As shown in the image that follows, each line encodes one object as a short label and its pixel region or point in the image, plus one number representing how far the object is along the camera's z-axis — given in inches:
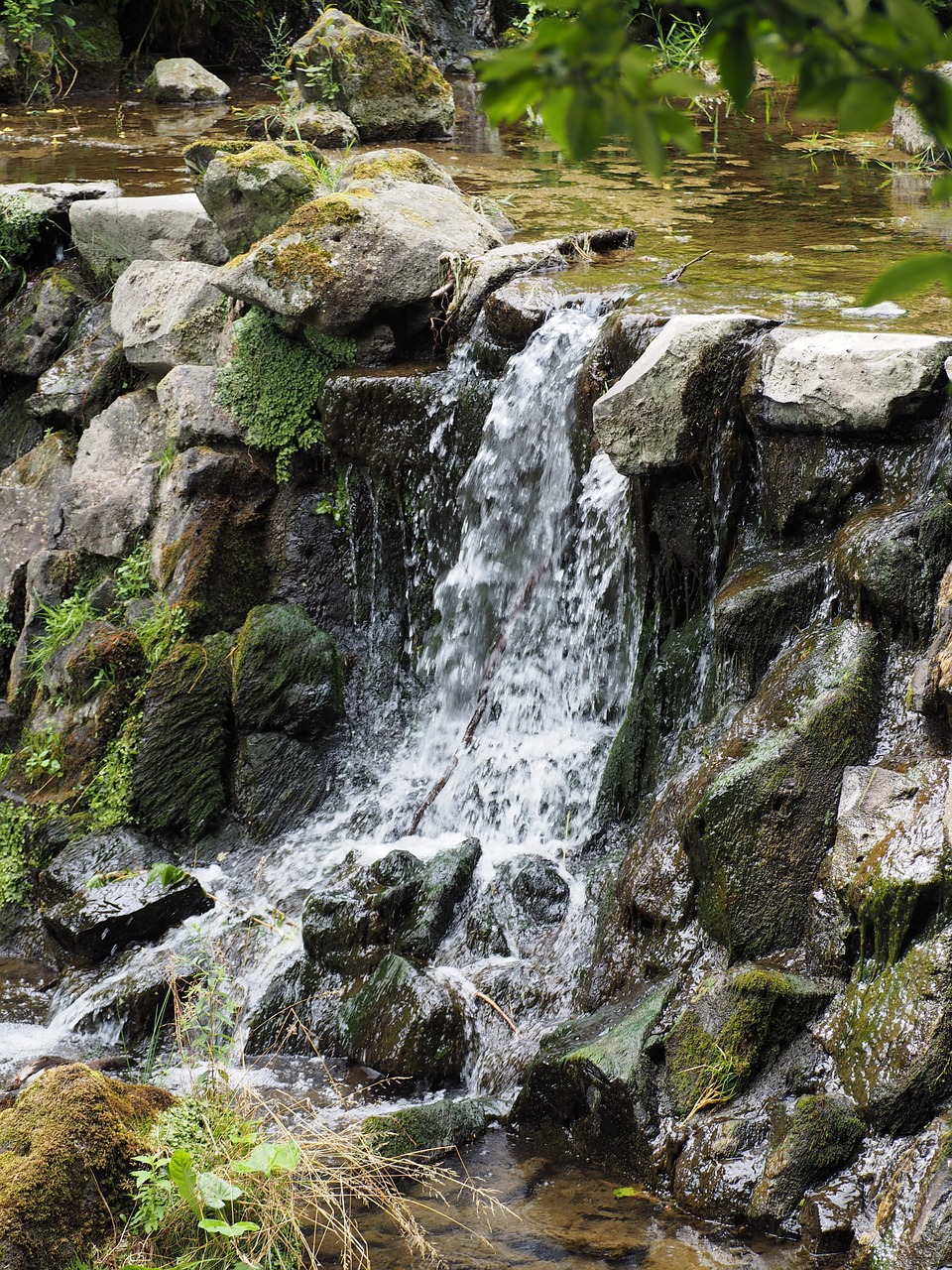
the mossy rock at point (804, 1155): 271.0
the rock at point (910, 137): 805.9
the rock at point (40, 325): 668.7
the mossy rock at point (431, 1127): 305.6
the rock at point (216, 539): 538.0
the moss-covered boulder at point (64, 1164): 239.5
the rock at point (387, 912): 401.1
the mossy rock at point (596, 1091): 305.9
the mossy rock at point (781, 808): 327.3
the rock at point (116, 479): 573.0
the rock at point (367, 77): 863.7
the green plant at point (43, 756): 530.3
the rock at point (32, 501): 609.9
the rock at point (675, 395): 414.0
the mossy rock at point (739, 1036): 299.0
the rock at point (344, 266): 528.7
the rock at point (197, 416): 550.9
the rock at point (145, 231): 644.1
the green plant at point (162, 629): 528.4
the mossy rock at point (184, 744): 494.9
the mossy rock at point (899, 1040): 271.1
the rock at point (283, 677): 500.7
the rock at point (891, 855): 287.1
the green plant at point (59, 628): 562.3
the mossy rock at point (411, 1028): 356.5
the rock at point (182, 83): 1082.1
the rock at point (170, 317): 593.6
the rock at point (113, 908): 445.1
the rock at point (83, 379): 631.2
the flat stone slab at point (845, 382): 374.0
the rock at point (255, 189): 589.0
